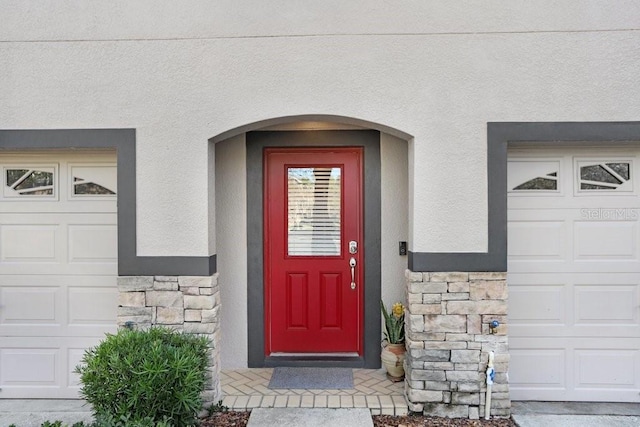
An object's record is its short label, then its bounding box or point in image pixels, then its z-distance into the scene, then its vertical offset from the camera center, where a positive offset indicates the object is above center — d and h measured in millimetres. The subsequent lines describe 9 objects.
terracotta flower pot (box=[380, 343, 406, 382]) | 4285 -1454
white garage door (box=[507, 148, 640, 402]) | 4074 -590
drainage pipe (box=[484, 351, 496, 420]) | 3666 -1441
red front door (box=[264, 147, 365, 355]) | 4754 -591
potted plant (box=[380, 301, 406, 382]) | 4297 -1316
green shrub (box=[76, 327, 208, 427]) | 3012 -1177
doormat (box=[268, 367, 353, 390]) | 4223 -1642
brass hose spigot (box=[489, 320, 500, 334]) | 3746 -980
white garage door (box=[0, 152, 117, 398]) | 4246 -548
